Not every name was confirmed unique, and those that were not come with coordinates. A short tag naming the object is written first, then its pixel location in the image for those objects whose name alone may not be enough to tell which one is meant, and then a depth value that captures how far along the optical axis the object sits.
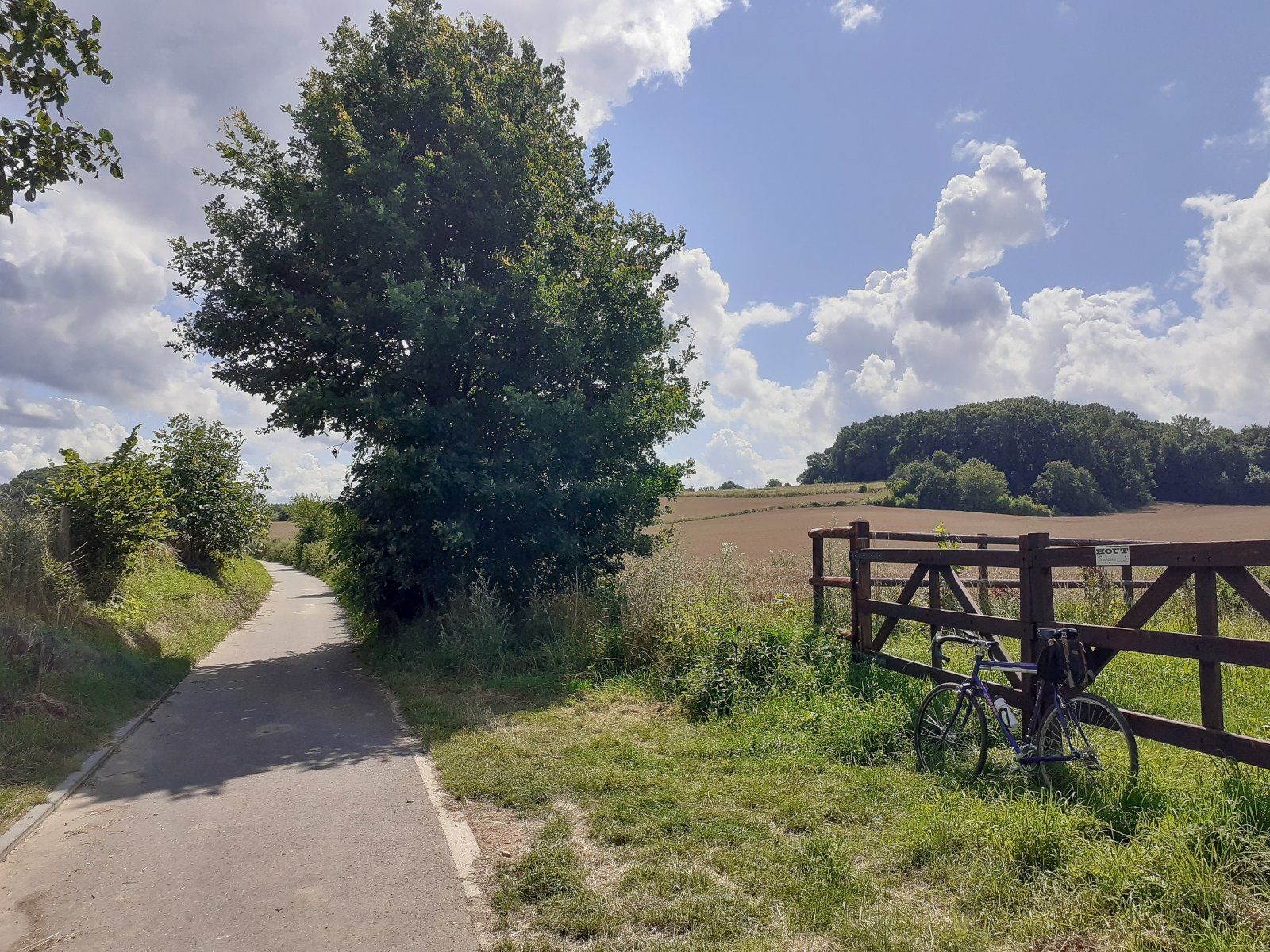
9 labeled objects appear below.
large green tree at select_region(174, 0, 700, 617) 12.23
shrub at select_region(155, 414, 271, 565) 21.97
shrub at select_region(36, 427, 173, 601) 12.05
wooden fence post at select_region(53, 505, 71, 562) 11.56
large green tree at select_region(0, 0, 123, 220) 6.62
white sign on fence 5.14
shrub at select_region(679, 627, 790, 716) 7.96
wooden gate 4.46
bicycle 4.80
